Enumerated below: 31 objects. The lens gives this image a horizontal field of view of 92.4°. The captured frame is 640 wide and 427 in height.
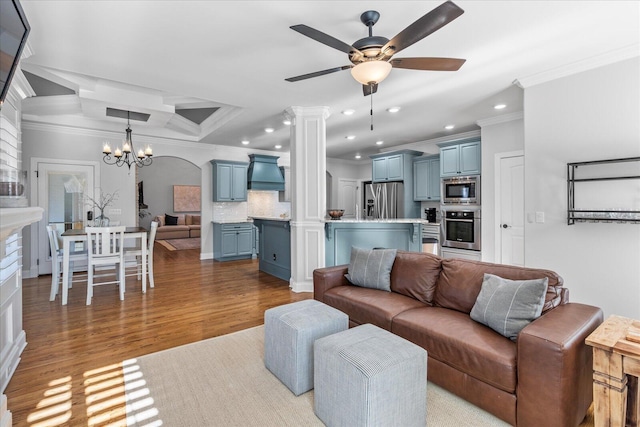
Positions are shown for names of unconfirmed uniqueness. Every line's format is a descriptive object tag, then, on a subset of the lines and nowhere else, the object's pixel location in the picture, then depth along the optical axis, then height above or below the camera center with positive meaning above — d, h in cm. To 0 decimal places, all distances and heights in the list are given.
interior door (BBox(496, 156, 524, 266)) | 471 +2
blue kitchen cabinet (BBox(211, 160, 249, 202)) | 688 +76
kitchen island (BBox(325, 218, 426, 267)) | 434 -33
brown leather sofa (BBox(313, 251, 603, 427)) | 148 -75
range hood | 732 +96
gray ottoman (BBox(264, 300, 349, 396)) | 197 -82
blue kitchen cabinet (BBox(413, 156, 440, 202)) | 625 +71
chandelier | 456 +98
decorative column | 445 +33
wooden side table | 130 -69
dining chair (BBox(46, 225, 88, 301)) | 395 -55
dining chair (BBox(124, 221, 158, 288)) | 446 -55
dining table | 374 -38
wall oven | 522 -26
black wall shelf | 271 +0
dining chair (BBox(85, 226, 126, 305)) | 379 -46
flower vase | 445 -11
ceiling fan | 185 +113
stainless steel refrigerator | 666 +28
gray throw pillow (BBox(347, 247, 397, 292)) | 282 -53
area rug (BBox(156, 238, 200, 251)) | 896 -93
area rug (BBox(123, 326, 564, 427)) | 175 -117
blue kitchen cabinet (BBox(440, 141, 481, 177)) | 528 +95
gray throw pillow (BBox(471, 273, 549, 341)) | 179 -57
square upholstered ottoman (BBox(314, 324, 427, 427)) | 148 -86
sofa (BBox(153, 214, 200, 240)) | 1046 -49
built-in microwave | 525 +39
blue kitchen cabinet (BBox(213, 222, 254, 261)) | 682 -61
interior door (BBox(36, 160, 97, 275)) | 529 +34
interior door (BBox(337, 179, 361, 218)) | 900 +53
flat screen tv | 133 +84
